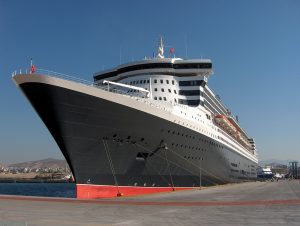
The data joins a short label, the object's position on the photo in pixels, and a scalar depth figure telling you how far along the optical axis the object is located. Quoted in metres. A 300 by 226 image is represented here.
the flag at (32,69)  20.88
